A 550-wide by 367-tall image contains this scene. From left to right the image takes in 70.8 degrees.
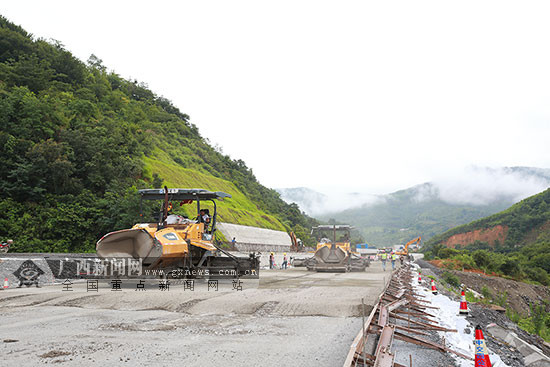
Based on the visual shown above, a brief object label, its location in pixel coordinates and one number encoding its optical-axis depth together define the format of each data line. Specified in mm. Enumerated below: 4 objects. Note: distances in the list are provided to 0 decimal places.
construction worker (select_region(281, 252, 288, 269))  29767
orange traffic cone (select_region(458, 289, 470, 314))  8099
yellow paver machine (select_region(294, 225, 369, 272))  22516
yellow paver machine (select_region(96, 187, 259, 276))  10547
